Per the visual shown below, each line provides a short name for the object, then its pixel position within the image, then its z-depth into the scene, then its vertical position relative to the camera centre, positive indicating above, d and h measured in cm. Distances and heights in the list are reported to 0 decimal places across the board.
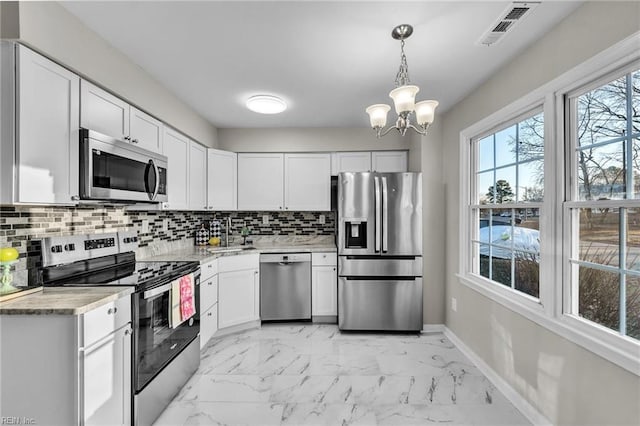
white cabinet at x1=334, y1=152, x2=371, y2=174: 403 +66
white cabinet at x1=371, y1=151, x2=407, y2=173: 402 +68
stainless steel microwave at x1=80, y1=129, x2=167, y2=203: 182 +28
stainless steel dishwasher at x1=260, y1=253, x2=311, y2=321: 368 -84
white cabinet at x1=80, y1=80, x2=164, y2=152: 189 +65
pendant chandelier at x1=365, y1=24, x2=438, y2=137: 175 +62
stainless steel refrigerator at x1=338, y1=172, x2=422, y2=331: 342 -40
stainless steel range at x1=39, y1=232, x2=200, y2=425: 184 -52
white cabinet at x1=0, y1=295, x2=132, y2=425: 142 -69
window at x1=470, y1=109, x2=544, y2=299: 213 +9
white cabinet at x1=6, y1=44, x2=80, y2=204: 148 +42
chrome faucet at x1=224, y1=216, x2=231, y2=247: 410 -22
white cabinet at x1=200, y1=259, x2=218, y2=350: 289 -83
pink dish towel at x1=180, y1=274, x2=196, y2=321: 230 -63
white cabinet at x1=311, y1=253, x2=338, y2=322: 373 -84
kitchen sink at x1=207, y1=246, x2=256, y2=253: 338 -39
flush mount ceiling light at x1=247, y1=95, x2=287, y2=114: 290 +102
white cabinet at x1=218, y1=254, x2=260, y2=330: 332 -83
